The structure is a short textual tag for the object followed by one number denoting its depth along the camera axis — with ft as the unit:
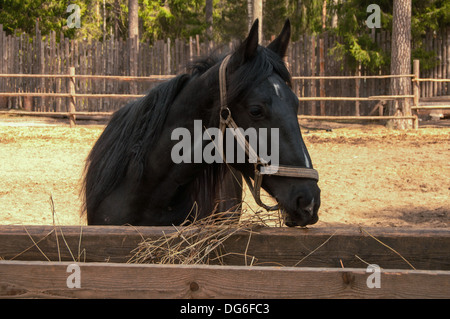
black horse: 8.84
